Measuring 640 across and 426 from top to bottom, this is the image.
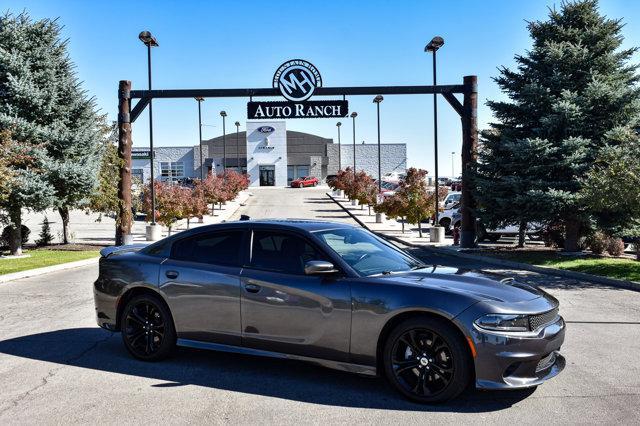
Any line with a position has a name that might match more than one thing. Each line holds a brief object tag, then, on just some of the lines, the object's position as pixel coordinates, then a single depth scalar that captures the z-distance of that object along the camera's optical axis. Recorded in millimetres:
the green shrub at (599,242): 18500
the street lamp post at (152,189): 23203
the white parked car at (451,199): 35122
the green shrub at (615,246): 18469
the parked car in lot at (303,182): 82188
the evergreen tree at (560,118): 17562
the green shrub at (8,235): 20509
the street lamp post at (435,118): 22800
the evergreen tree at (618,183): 13555
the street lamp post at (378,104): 35438
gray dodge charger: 5141
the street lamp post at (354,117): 58697
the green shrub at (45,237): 24125
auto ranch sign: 20531
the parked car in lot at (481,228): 22145
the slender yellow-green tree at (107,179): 22578
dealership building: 89875
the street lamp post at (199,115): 49781
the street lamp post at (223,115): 60469
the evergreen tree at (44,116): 19719
